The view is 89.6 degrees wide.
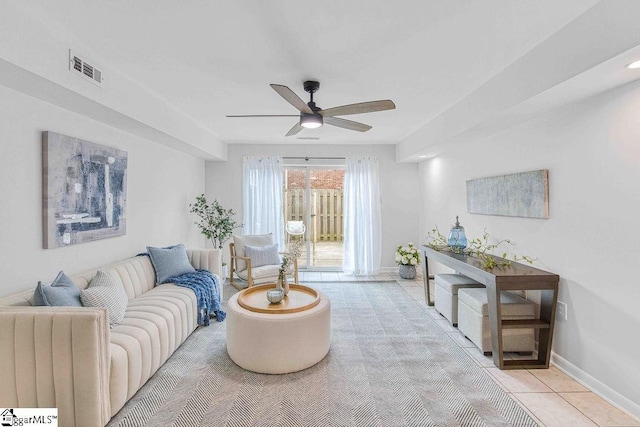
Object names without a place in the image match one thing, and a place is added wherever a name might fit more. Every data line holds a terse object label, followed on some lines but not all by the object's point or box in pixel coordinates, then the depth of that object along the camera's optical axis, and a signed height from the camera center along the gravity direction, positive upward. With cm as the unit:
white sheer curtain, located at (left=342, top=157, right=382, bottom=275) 595 -3
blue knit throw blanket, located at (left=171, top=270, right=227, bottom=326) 346 -85
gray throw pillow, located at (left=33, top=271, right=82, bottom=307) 210 -53
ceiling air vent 220 +105
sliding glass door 616 +11
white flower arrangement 564 -76
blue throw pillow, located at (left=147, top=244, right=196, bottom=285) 356 -54
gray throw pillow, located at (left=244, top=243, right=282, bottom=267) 492 -63
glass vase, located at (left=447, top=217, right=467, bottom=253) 387 -33
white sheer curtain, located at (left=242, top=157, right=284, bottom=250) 587 +41
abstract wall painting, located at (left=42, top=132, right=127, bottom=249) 250 +23
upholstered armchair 476 -70
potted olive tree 530 -12
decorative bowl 294 -75
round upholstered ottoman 257 -100
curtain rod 599 +104
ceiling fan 243 +86
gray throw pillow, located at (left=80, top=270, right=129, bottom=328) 235 -61
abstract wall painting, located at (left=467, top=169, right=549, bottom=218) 284 +18
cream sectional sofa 184 -85
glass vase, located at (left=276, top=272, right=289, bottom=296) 314 -69
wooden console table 265 -79
